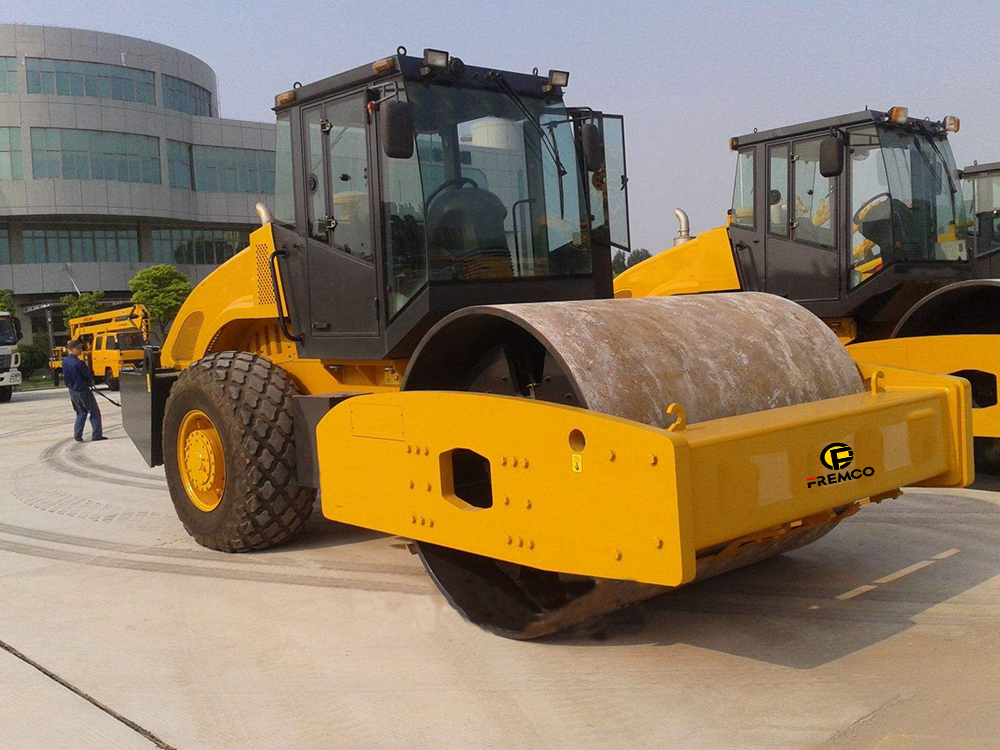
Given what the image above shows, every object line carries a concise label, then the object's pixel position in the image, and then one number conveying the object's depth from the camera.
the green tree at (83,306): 41.38
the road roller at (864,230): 8.08
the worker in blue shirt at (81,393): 14.02
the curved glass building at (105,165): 50.69
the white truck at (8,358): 25.91
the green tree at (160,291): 41.41
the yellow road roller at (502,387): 3.76
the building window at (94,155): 50.81
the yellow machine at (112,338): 28.08
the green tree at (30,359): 40.34
